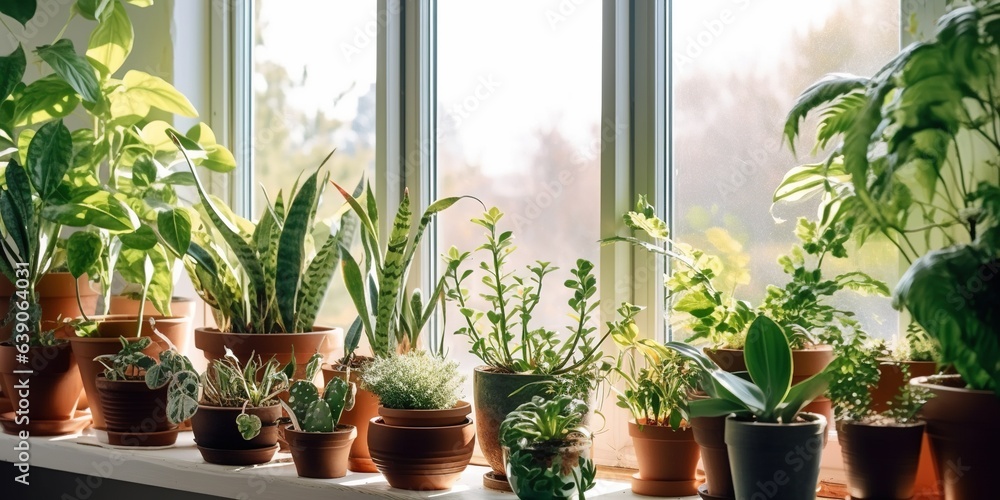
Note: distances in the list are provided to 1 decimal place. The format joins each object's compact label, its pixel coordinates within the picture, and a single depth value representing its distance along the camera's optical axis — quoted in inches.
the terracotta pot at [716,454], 53.9
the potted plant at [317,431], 63.3
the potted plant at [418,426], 60.4
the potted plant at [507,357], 60.7
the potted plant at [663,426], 58.5
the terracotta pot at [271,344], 70.9
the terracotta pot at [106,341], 73.4
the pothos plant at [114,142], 70.8
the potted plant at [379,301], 66.9
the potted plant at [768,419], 48.3
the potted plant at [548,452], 53.6
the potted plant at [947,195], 41.6
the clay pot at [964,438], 44.8
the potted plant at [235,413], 67.3
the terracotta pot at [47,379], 75.8
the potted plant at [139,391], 69.1
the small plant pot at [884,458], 48.1
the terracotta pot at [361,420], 67.4
